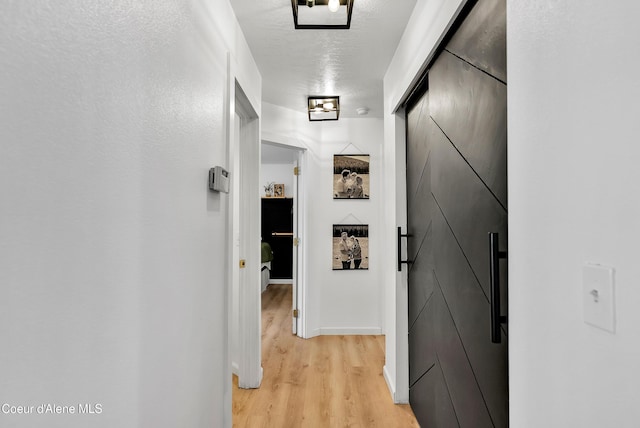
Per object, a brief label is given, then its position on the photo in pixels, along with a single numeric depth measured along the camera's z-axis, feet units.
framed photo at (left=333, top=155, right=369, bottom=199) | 13.69
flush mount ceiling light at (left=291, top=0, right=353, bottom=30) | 5.74
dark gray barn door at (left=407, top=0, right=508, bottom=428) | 3.83
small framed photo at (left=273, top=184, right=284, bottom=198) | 24.02
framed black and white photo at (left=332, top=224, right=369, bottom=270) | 13.64
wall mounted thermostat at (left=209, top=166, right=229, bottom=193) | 5.28
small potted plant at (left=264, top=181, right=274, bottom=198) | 24.16
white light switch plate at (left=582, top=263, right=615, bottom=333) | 2.04
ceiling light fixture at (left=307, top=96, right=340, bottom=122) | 10.85
